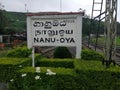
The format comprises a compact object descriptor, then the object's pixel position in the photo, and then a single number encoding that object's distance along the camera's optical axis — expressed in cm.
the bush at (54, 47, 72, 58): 478
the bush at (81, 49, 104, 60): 339
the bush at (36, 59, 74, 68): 346
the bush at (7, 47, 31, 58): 340
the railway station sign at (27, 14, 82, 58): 320
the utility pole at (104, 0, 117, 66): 268
